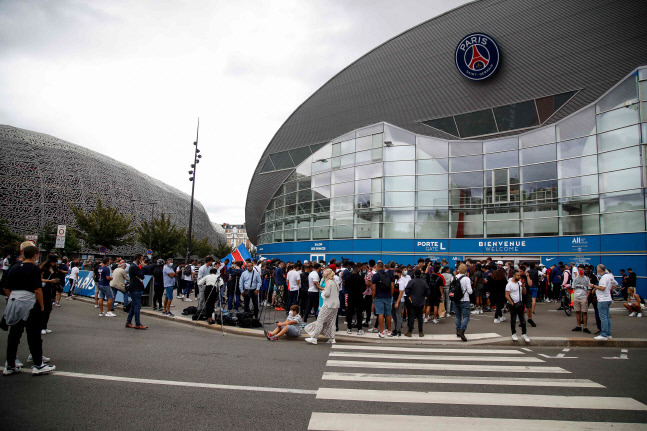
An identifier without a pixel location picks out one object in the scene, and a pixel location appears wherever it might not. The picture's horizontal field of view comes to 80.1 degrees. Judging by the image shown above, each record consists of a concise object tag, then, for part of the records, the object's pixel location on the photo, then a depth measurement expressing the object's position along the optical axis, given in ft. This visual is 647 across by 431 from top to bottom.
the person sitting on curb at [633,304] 45.78
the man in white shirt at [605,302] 32.81
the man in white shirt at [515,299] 33.04
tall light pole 81.71
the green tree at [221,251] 294.95
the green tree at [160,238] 175.52
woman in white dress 32.40
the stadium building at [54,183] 186.09
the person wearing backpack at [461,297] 33.14
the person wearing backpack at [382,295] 33.94
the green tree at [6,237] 125.68
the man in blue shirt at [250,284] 42.86
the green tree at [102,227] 150.61
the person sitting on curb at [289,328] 33.32
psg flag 47.42
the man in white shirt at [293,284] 44.57
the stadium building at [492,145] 71.36
